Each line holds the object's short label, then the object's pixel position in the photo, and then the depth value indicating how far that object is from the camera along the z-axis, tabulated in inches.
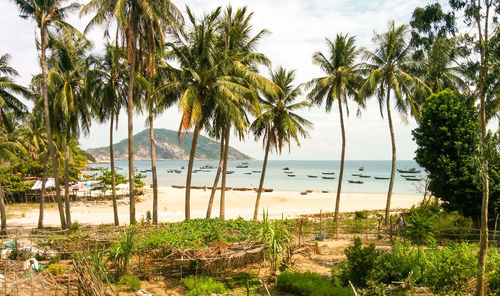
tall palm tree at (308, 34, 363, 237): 729.6
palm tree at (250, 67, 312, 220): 749.9
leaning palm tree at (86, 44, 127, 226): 671.1
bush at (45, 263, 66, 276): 378.9
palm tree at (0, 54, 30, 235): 664.4
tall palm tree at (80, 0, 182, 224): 531.5
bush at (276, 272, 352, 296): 320.8
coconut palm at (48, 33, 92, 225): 635.5
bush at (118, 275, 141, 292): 355.9
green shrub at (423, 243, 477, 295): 310.3
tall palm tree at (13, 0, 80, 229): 585.9
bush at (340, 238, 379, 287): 353.7
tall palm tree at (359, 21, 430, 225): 690.8
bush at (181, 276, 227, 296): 335.6
